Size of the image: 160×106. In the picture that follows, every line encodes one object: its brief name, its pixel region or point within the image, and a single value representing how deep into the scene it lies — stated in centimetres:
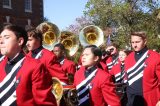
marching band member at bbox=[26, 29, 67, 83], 459
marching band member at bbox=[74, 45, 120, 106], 398
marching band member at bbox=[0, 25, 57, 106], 296
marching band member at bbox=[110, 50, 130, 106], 638
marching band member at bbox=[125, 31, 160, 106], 497
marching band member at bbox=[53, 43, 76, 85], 630
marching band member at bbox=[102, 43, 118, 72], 764
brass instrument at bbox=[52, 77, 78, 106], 462
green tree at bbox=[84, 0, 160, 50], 2394
